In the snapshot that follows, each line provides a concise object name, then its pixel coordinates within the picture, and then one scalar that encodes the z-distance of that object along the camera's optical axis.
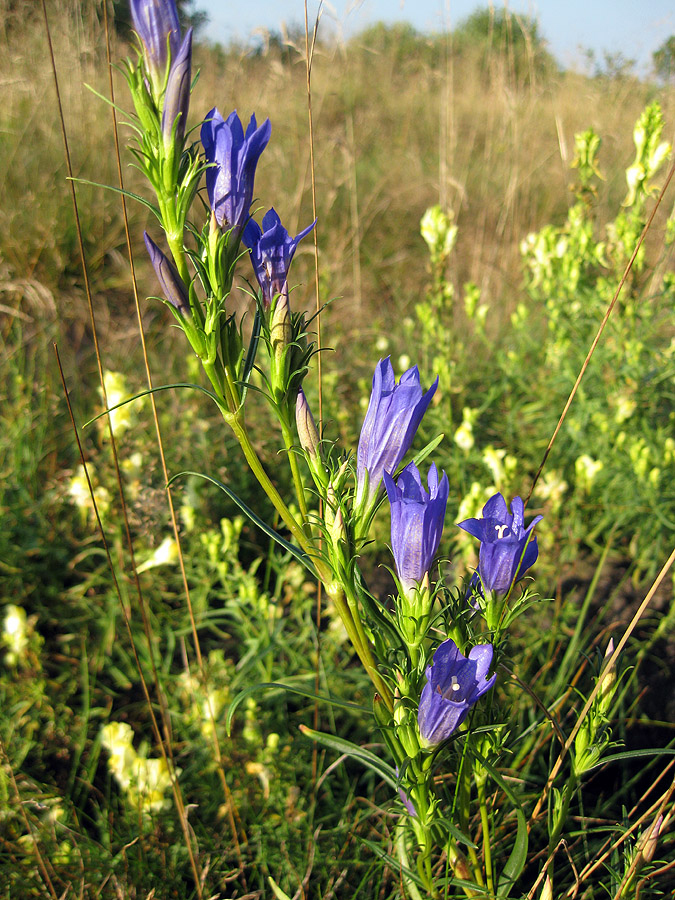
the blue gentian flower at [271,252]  0.26
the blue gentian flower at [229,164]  0.24
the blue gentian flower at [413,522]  0.24
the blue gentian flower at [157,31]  0.23
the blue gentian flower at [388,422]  0.25
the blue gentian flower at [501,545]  0.25
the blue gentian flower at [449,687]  0.24
